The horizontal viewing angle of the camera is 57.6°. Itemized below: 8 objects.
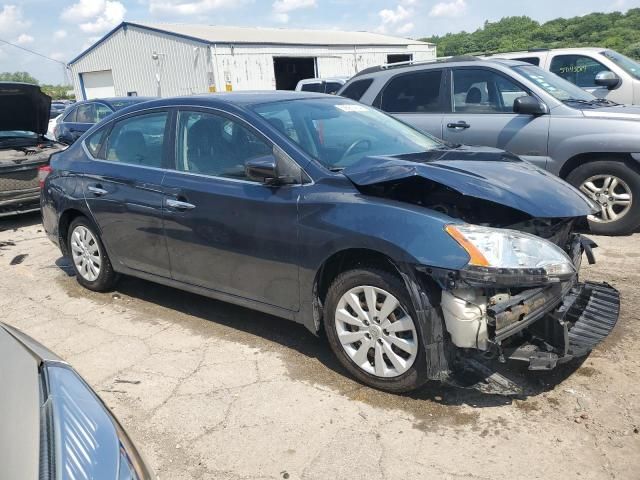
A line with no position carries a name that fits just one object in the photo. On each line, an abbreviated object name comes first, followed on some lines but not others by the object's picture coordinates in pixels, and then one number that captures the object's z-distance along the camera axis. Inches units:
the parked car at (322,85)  587.0
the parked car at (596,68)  335.6
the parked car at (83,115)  506.0
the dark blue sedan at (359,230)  118.1
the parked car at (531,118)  235.0
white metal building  944.3
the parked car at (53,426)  61.7
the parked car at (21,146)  306.2
